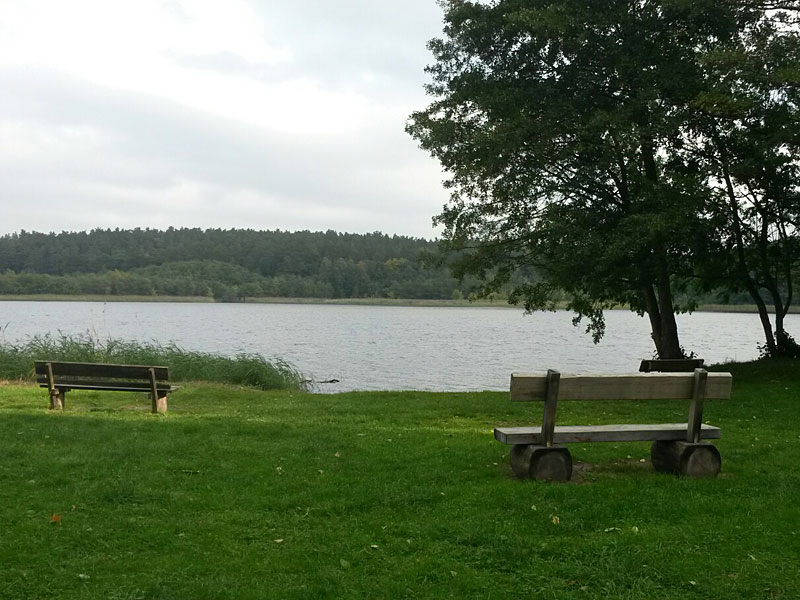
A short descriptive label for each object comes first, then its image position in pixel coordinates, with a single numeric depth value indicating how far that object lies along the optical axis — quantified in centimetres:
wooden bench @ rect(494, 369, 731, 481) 594
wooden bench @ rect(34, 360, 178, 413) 1097
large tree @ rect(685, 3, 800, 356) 1350
